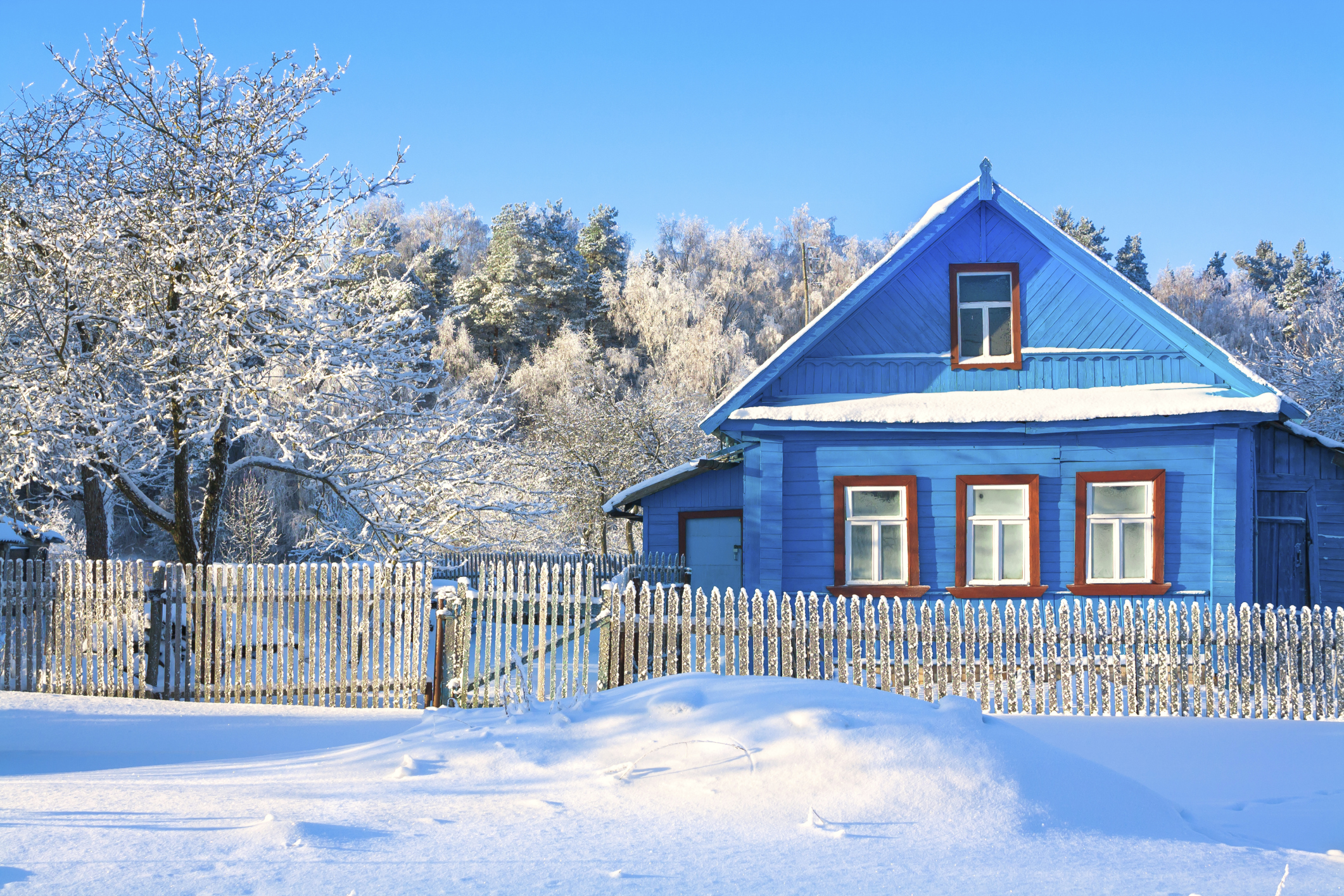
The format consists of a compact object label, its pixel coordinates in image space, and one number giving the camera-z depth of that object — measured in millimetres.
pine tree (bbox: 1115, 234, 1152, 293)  66812
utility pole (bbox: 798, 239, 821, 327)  71250
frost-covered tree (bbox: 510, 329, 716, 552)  35406
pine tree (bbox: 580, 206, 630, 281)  61156
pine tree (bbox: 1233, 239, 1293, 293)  73875
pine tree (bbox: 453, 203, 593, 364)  57594
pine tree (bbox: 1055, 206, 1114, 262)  67062
